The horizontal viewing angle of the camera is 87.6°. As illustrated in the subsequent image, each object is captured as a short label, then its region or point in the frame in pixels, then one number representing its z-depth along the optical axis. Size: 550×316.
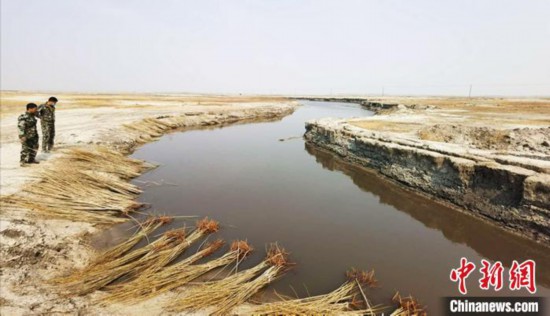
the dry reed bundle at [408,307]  5.36
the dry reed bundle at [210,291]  5.20
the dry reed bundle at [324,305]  5.04
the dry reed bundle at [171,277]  5.38
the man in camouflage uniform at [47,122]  12.11
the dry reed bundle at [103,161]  11.78
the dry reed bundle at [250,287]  5.25
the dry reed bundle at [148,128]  22.73
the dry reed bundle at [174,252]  6.27
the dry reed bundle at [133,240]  6.57
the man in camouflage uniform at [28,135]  10.41
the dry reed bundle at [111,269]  5.42
